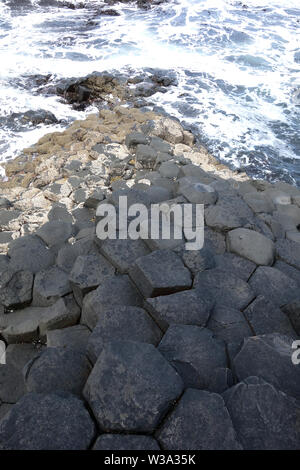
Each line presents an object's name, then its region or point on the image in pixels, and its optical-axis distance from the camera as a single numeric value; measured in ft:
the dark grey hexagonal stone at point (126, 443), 6.69
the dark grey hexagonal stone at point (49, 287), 11.76
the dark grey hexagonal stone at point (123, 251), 11.35
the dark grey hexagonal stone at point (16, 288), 11.86
